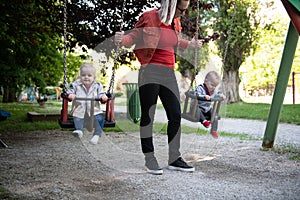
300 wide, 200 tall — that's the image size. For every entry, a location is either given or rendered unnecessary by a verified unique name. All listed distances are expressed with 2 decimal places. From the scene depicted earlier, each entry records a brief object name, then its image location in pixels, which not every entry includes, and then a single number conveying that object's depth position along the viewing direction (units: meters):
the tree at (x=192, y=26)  6.35
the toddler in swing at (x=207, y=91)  4.12
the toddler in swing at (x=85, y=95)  3.61
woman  3.25
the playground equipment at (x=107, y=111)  3.45
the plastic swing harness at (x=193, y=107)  3.95
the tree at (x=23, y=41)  7.09
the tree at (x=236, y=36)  17.07
